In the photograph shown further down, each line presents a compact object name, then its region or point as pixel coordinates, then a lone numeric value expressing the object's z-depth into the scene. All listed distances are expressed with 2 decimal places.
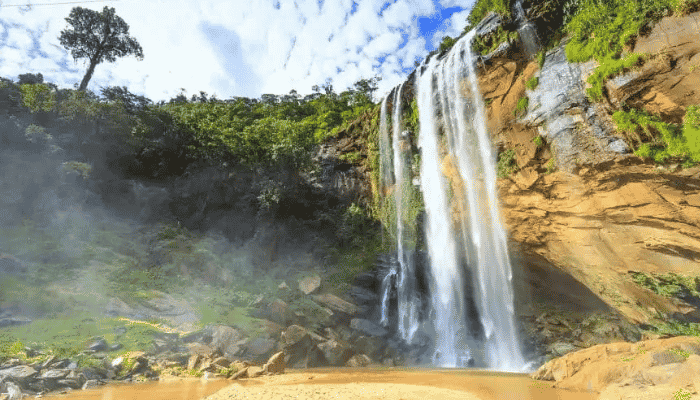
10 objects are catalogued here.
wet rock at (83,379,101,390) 7.49
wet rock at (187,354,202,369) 9.43
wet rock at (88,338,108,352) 9.58
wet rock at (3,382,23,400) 6.18
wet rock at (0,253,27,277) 13.47
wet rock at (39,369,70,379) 7.27
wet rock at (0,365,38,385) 6.96
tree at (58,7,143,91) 26.69
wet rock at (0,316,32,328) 10.52
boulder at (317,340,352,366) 12.67
